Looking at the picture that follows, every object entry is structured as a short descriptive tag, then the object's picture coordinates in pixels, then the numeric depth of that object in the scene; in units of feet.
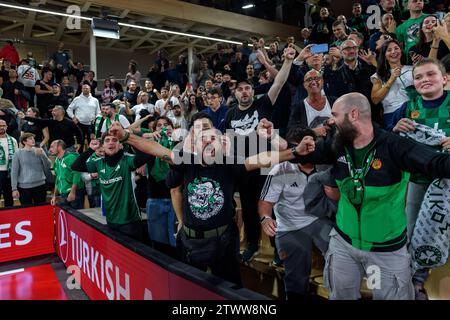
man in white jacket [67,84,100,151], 28.07
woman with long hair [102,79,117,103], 35.19
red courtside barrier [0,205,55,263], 16.66
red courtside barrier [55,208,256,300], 7.39
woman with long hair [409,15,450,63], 12.53
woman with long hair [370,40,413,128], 11.87
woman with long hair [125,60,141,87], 32.53
